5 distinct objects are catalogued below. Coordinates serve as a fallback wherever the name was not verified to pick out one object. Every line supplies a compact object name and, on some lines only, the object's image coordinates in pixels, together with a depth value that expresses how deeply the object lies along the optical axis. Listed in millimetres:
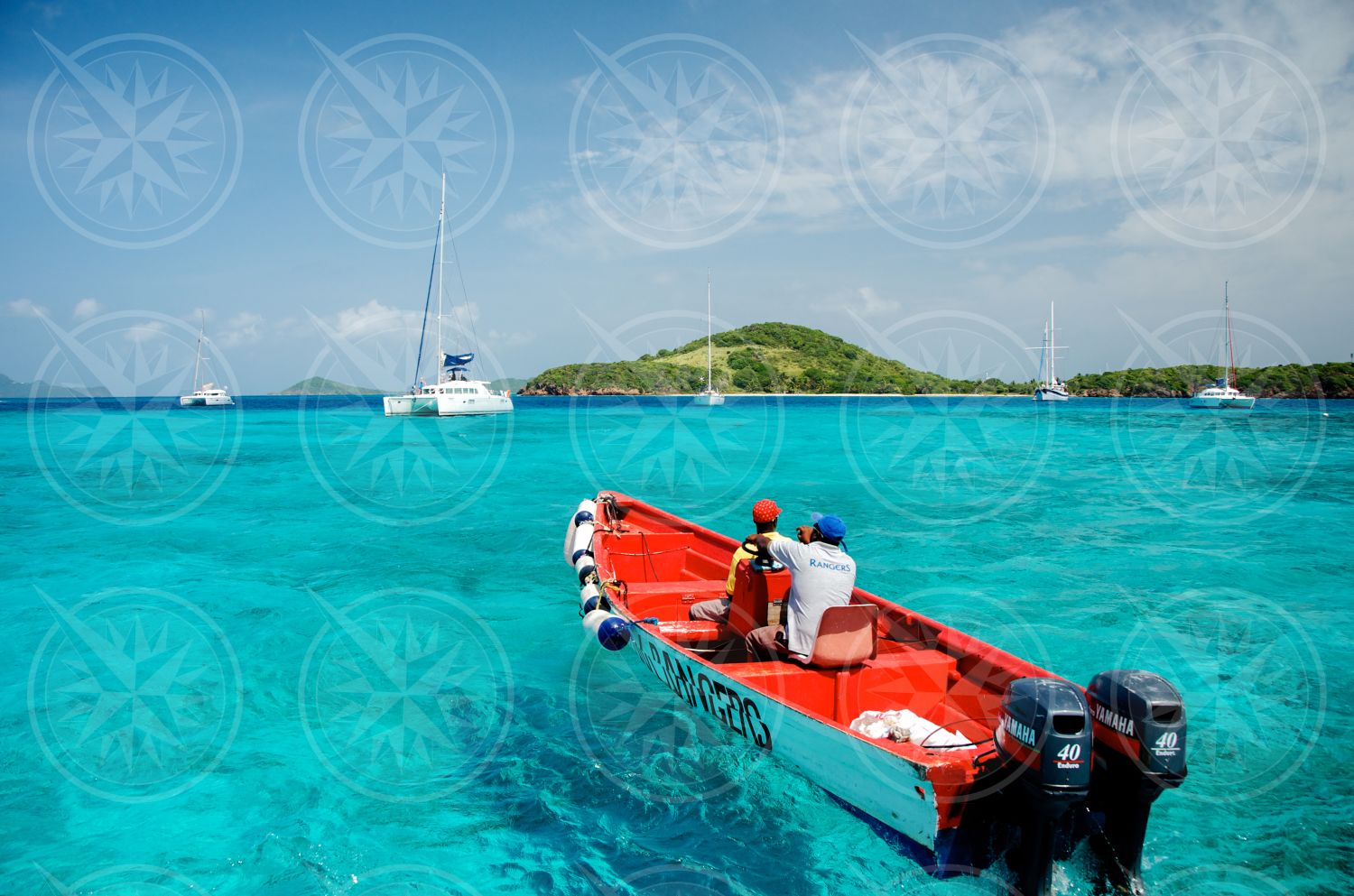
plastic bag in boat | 5418
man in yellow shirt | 7215
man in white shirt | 6188
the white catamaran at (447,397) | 65212
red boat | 4371
